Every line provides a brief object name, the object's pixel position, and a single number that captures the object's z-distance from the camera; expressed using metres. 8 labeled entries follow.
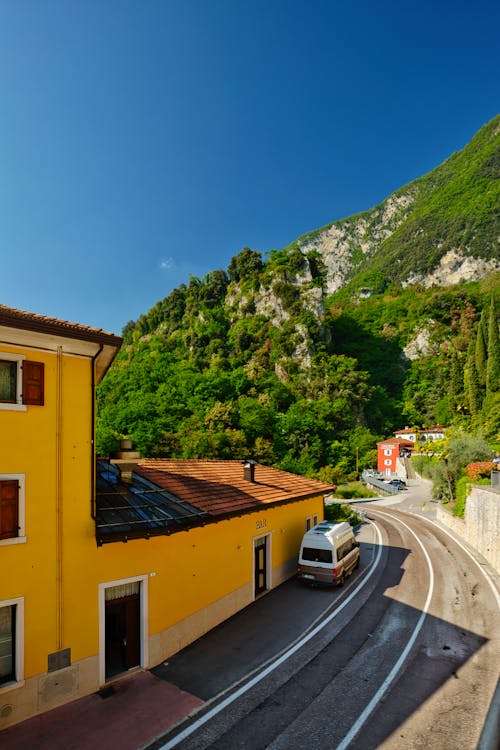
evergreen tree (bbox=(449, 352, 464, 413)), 80.25
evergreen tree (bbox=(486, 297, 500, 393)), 68.25
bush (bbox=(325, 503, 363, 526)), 27.08
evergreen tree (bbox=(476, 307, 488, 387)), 71.69
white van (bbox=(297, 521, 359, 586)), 15.05
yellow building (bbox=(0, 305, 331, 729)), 7.41
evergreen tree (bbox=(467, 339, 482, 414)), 70.44
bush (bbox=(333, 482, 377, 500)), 49.47
